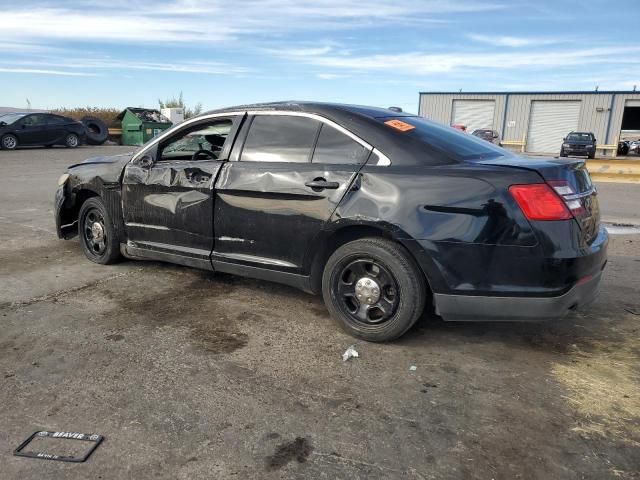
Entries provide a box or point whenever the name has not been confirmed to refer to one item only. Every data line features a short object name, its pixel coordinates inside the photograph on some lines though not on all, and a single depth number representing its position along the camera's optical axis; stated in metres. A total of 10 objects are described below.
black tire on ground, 24.88
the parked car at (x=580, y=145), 28.70
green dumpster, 26.75
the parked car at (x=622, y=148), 37.34
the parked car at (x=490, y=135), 29.45
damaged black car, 3.12
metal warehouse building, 37.91
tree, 38.25
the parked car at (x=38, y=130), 20.16
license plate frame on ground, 2.36
